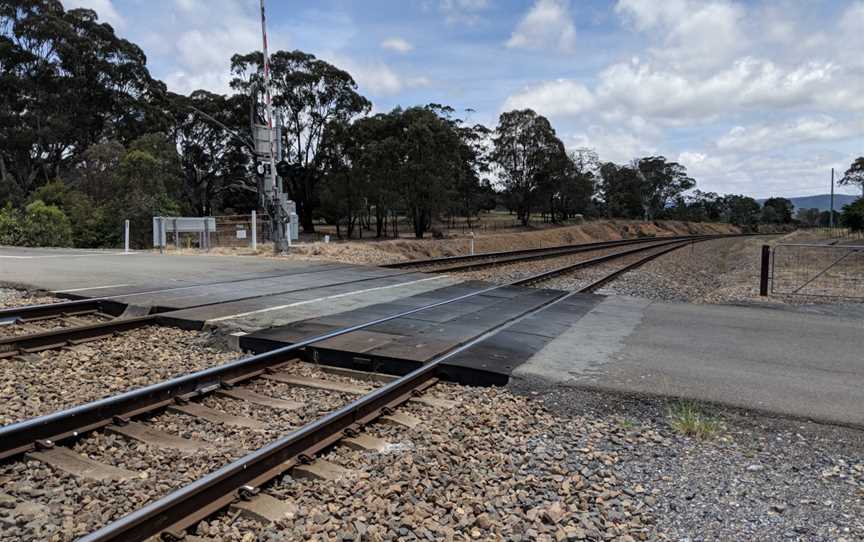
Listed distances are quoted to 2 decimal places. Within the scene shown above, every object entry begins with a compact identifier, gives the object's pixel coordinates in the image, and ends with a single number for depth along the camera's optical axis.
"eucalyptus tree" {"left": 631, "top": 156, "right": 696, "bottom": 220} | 100.25
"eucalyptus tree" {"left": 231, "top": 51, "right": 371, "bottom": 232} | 52.03
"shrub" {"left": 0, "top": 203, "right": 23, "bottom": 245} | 29.30
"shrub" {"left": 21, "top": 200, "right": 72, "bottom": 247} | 29.77
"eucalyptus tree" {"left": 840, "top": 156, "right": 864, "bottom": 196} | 72.38
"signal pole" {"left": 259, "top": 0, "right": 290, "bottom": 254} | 21.66
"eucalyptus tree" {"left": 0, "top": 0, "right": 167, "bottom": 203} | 47.31
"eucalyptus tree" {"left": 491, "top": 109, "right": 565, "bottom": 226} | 63.91
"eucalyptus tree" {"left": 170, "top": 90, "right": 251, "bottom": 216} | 55.12
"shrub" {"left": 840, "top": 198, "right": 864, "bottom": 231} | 41.13
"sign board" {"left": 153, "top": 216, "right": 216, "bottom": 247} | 24.20
